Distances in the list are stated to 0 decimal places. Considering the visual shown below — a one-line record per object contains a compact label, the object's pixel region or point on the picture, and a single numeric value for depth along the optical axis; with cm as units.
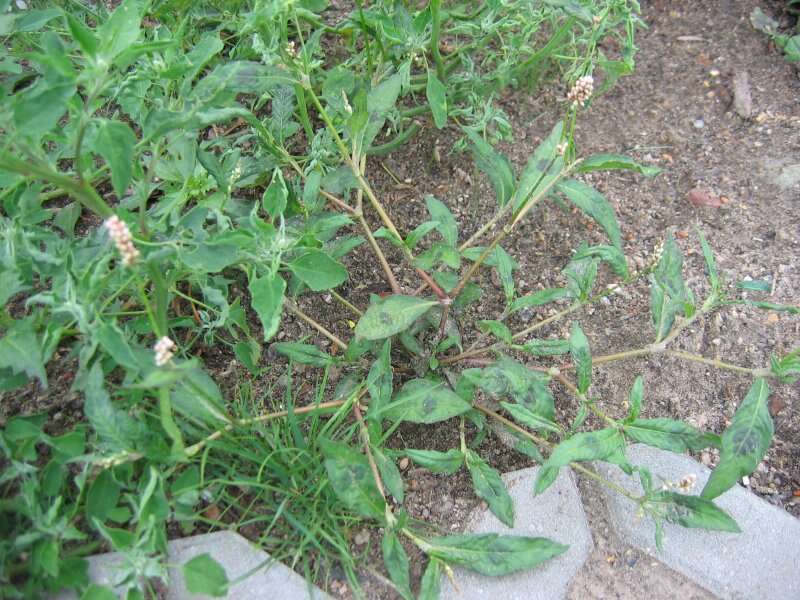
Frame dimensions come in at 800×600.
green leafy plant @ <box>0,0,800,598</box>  38
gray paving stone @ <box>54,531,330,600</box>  42
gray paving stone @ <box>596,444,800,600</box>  44
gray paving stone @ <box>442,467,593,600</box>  43
